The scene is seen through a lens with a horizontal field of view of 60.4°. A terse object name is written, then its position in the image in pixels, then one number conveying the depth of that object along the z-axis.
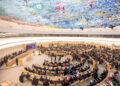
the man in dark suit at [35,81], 7.74
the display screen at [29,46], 21.74
